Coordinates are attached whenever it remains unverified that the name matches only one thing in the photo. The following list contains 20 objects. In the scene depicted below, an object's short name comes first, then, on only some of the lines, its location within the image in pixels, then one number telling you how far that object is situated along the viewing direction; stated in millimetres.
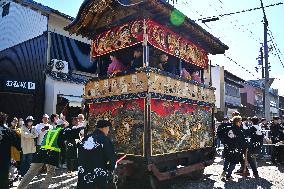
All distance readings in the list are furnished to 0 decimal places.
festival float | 6219
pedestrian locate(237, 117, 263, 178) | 8542
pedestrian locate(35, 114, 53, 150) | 9201
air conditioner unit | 15695
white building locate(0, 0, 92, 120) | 15664
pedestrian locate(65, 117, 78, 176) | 8472
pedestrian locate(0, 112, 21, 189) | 4961
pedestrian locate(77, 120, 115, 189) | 4318
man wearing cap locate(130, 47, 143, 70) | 7418
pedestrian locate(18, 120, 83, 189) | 6156
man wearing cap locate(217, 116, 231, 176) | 8297
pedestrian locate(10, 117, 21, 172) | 6310
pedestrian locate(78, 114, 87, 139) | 7961
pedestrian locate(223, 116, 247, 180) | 7988
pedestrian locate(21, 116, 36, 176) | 8773
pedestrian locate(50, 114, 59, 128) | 8634
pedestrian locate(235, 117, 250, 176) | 8803
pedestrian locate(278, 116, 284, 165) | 11397
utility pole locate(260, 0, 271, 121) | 17136
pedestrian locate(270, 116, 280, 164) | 11633
